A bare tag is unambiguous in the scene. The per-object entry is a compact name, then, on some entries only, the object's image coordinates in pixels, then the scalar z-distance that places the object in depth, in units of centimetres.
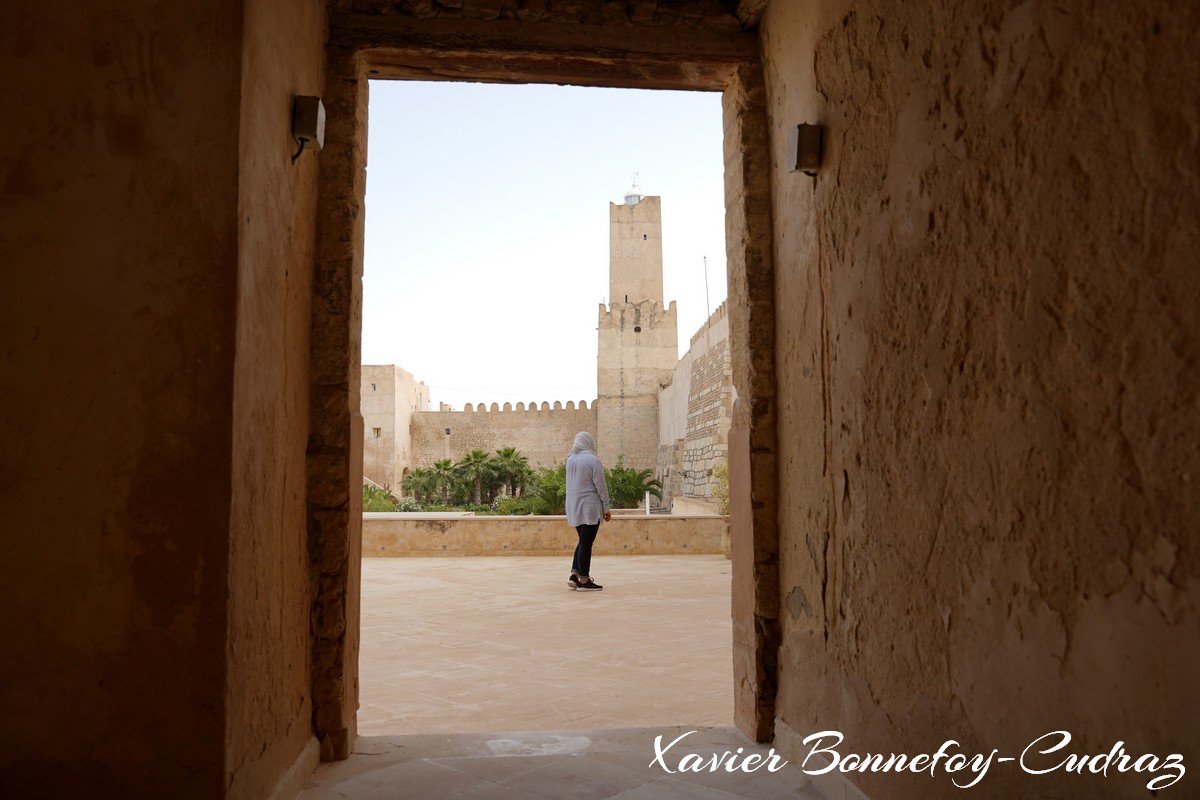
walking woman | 711
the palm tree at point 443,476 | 2889
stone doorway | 291
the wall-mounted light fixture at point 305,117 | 254
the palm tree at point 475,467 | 2867
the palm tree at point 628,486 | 2253
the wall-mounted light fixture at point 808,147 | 265
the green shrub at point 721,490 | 1117
